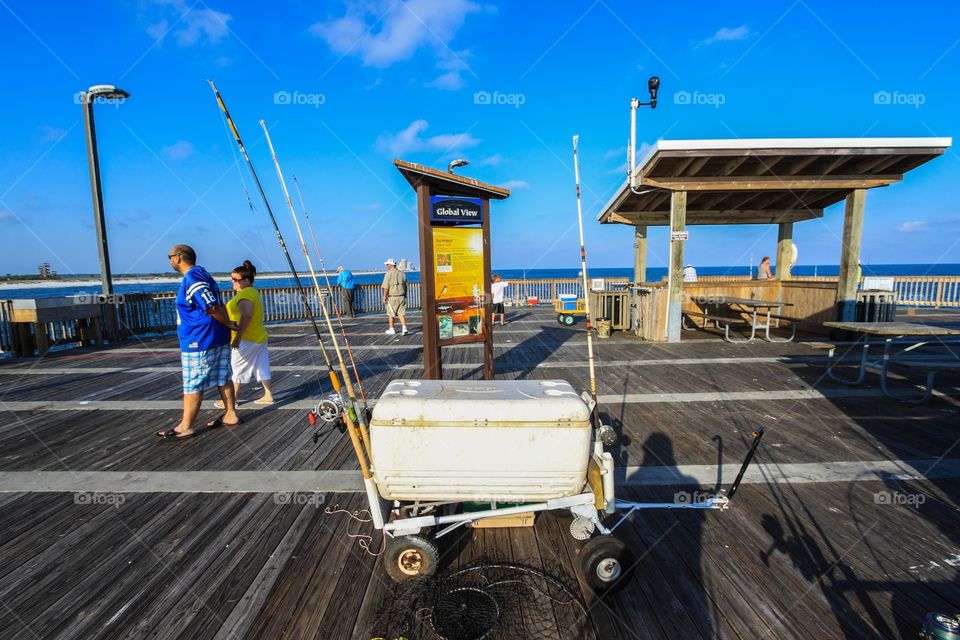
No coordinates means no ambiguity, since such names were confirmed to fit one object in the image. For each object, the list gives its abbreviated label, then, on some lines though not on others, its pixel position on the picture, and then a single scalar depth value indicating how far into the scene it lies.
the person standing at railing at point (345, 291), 16.30
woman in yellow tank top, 4.99
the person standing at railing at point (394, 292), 10.92
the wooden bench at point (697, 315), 11.13
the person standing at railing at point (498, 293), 13.30
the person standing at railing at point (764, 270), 14.28
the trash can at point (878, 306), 9.32
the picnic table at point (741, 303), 9.11
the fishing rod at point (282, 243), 2.35
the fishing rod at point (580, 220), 3.17
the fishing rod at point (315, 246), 3.65
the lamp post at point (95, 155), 10.22
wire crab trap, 2.06
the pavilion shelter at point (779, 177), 8.44
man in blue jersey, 4.30
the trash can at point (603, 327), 11.00
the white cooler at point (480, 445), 2.13
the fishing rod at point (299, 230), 2.59
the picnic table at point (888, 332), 5.10
